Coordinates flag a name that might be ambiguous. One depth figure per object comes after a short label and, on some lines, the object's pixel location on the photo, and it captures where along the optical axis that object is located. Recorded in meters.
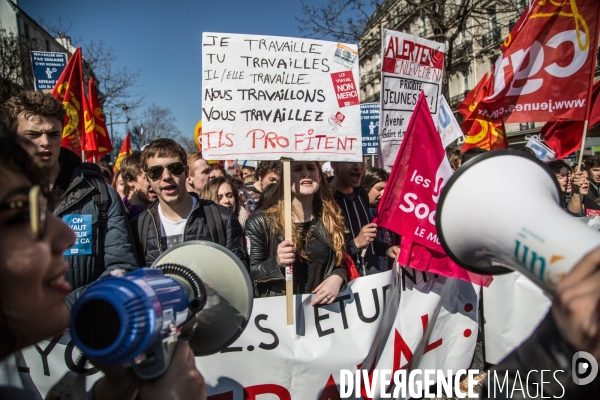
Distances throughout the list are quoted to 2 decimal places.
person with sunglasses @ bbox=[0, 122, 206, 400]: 0.72
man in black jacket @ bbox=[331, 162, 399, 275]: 3.48
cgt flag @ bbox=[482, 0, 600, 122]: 3.64
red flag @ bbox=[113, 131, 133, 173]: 10.06
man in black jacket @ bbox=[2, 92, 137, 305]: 2.19
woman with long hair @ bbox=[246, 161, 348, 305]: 2.56
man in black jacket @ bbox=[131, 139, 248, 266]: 2.54
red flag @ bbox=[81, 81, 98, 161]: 6.21
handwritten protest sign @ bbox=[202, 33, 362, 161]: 2.59
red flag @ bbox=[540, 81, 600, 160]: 4.05
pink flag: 2.69
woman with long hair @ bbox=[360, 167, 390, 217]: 4.24
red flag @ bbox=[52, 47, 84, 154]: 5.66
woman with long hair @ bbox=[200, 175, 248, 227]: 4.27
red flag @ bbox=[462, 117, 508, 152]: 5.20
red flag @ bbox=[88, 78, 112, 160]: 6.50
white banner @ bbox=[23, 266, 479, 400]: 2.23
